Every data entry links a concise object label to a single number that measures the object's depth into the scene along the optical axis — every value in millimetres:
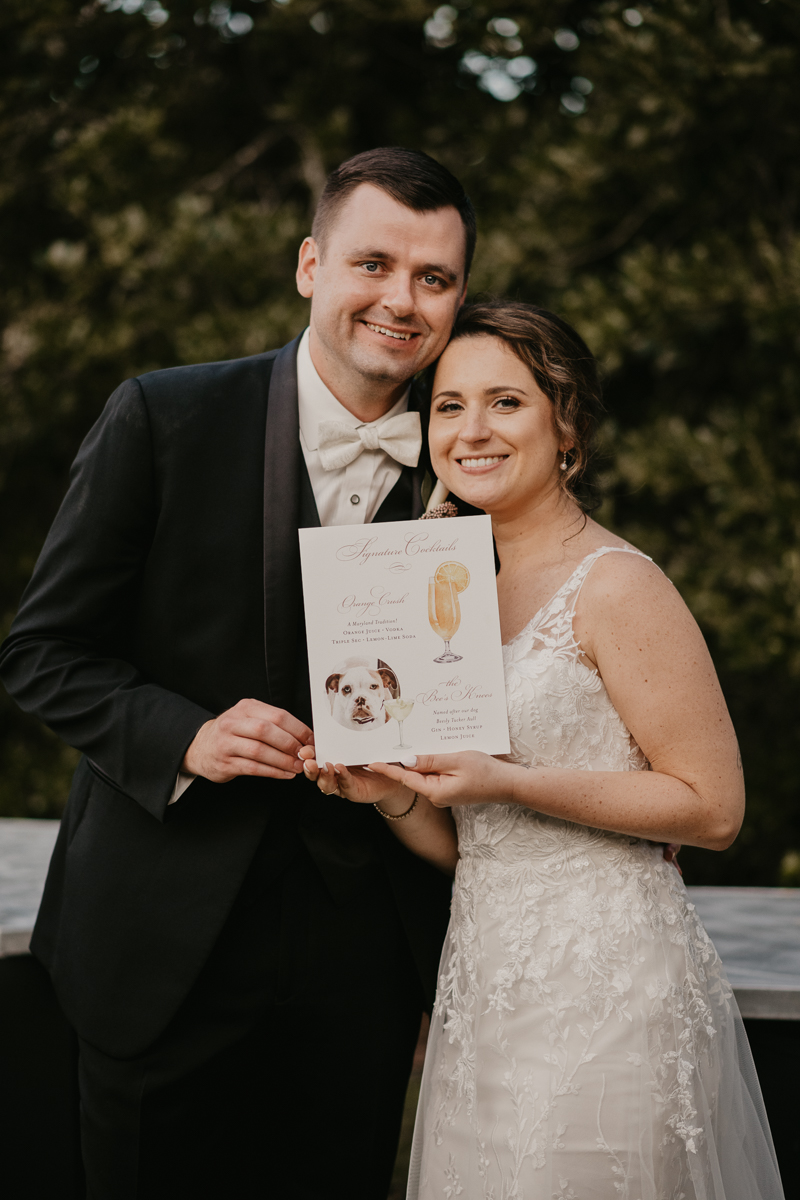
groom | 2223
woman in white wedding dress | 2002
